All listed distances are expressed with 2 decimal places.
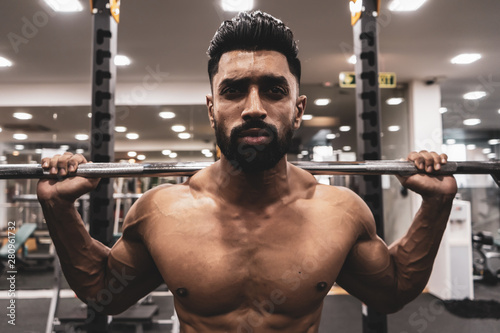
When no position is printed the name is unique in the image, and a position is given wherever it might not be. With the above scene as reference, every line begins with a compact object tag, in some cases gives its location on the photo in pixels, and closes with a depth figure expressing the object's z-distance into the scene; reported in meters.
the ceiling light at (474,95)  5.85
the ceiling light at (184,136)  5.30
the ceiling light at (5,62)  4.25
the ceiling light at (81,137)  5.35
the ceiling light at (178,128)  5.30
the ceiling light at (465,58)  4.23
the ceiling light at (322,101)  5.29
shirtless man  1.04
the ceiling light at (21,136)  5.47
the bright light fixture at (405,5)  2.96
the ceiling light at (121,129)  5.32
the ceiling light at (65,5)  2.91
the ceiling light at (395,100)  5.26
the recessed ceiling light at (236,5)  2.95
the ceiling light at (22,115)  5.31
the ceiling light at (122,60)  4.18
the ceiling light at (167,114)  5.23
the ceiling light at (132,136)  5.33
